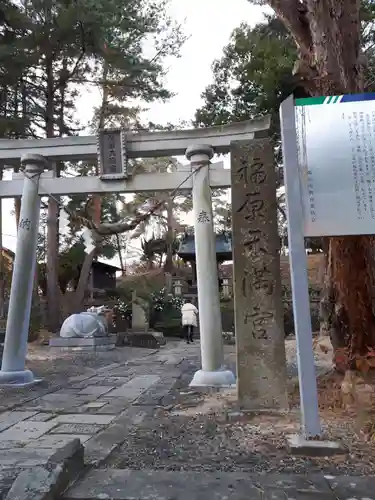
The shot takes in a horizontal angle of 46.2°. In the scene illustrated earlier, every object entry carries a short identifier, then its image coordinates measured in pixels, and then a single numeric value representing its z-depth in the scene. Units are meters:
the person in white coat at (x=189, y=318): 16.73
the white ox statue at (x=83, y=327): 13.41
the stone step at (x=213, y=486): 2.53
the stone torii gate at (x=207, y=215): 4.82
